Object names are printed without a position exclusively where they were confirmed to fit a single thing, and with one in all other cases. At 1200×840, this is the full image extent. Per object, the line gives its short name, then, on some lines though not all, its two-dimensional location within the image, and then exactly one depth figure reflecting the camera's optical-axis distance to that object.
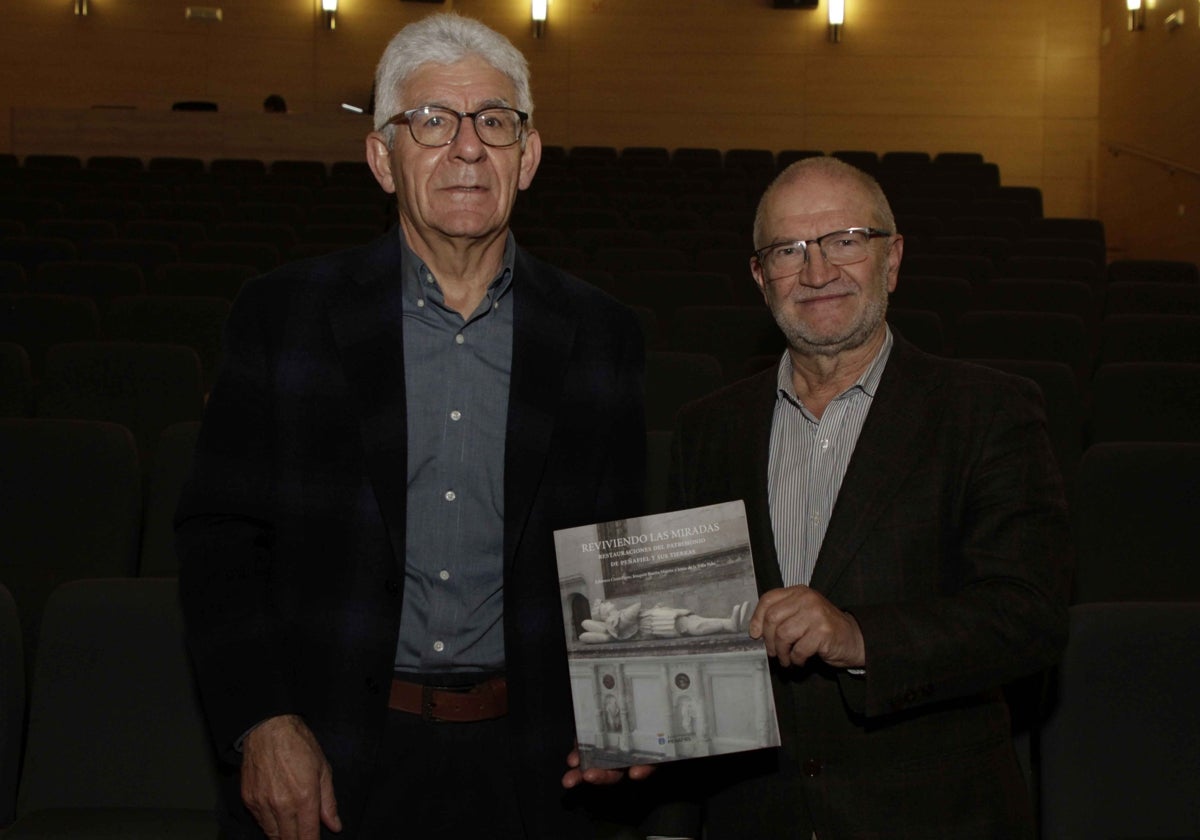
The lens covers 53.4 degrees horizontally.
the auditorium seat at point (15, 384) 3.66
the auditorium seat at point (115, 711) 2.11
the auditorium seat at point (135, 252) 6.18
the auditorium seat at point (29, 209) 7.55
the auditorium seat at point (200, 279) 5.48
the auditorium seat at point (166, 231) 6.88
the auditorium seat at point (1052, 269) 6.24
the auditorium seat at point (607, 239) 6.92
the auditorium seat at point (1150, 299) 5.40
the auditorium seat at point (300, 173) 9.64
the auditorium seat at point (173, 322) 4.68
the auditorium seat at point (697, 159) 10.99
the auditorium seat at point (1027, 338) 4.48
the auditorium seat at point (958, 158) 11.22
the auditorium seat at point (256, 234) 6.81
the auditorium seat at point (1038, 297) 5.46
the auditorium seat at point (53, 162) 10.08
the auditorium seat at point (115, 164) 10.16
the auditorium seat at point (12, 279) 5.48
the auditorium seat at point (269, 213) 7.85
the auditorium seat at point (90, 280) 5.53
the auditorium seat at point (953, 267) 6.16
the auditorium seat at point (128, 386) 3.75
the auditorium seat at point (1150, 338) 4.50
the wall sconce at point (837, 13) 13.25
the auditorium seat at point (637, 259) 6.21
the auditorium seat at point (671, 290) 5.43
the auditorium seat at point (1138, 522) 2.68
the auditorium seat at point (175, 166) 9.89
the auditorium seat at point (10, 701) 2.04
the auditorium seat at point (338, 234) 6.70
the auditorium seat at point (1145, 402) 3.53
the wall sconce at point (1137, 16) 11.49
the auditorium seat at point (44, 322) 4.64
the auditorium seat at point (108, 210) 7.76
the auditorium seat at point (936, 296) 5.33
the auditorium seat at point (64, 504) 2.84
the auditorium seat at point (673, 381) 3.64
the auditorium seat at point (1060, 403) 3.47
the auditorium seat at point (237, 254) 6.15
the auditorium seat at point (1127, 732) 1.96
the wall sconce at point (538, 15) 13.22
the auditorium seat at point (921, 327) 4.37
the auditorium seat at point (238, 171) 9.60
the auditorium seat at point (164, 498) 2.97
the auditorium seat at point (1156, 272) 6.33
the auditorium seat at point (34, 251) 6.12
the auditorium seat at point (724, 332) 4.58
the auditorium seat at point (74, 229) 6.89
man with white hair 1.54
